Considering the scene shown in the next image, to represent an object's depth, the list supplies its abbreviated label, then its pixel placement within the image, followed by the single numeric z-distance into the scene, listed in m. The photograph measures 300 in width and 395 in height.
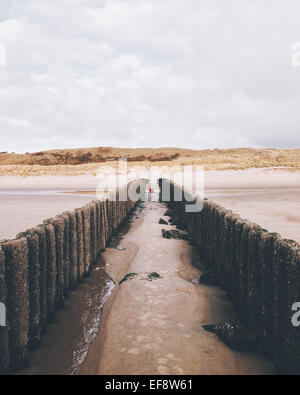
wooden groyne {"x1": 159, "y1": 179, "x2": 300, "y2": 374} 3.51
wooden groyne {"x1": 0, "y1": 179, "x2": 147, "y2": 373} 3.76
